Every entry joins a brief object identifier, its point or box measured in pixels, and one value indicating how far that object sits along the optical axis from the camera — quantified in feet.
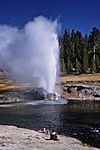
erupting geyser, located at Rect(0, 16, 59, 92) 165.77
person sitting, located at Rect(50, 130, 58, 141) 63.47
